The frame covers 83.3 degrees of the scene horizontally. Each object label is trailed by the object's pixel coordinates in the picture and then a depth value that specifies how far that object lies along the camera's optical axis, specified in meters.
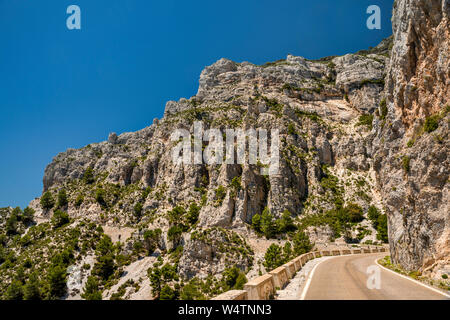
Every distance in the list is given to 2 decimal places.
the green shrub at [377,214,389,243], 52.22
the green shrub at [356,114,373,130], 87.99
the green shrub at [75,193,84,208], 86.88
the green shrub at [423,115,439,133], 16.88
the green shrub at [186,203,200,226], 67.75
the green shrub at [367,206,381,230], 58.99
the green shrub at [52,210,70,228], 80.75
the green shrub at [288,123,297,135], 84.50
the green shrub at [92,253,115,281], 61.66
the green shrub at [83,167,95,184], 100.57
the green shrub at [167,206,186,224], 68.57
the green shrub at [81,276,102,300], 52.40
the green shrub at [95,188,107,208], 85.34
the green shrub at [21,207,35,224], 87.88
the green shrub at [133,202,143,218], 79.19
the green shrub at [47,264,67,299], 55.90
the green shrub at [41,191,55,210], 91.25
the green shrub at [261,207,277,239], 57.28
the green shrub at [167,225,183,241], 63.76
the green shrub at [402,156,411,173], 18.51
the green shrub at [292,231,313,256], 47.99
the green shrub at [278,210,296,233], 58.43
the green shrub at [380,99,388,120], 29.50
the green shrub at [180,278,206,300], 43.44
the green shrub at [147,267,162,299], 50.28
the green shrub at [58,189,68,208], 88.00
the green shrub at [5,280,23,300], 52.67
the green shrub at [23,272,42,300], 51.97
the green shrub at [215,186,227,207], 65.28
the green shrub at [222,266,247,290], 45.28
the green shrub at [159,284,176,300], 45.38
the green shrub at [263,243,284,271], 46.61
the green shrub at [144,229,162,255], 66.50
